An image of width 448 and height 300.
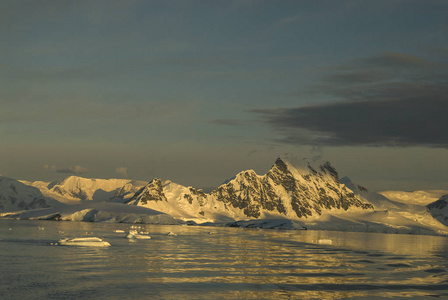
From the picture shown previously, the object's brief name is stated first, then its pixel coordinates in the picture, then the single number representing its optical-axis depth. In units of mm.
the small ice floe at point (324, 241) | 143375
